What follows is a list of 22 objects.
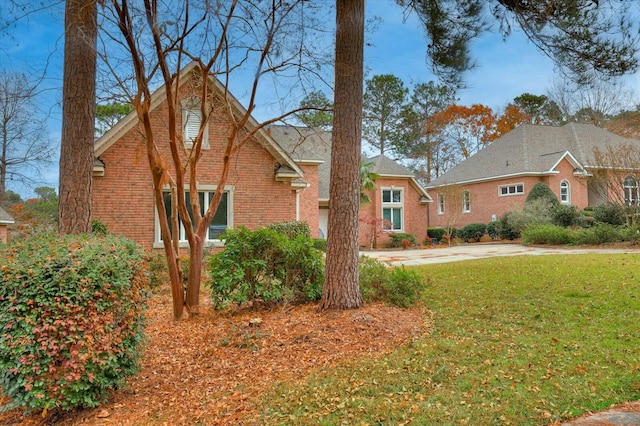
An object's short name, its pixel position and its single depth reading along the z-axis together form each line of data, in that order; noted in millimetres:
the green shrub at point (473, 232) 23172
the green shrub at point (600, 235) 15349
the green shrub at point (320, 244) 14573
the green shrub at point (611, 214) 17172
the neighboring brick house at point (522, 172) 23188
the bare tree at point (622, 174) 16969
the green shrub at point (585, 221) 18859
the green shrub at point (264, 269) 5742
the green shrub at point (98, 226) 10450
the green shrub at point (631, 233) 14602
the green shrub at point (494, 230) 22328
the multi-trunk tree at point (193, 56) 5613
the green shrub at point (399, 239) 21148
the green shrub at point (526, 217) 20031
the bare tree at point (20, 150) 16625
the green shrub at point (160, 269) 8789
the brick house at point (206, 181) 11758
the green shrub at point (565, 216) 19338
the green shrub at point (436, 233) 23550
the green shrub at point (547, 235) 16344
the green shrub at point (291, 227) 12164
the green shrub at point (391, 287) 6012
